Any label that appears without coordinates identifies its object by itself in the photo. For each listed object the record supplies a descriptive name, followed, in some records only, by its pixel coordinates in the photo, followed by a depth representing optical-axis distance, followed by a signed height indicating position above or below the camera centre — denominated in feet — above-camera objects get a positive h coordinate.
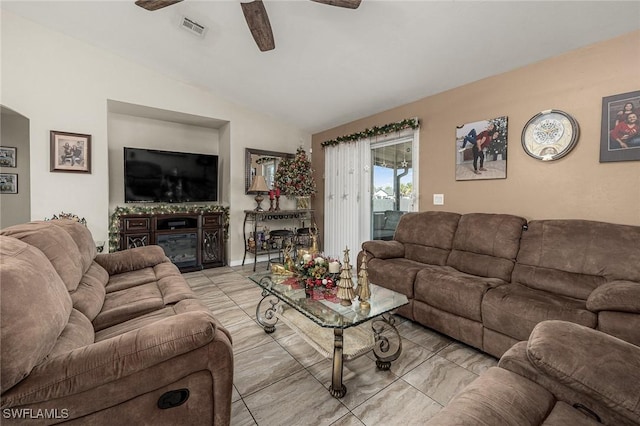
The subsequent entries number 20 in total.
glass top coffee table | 5.70 -3.05
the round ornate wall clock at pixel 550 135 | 8.25 +2.29
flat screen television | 13.89 +1.65
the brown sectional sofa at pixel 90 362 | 3.03 -1.91
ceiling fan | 6.87 +5.17
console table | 15.85 -0.76
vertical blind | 15.07 +0.63
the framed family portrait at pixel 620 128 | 7.24 +2.17
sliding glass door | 12.87 +1.20
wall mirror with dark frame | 16.20 +2.65
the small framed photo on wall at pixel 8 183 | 13.05 +1.11
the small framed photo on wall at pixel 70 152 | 11.46 +2.31
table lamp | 15.60 +1.17
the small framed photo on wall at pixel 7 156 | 13.02 +2.37
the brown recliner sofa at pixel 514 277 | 5.91 -1.90
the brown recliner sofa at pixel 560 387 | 3.00 -2.18
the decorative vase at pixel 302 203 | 18.15 +0.32
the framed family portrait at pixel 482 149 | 9.71 +2.17
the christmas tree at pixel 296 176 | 16.31 +1.88
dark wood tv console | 13.41 -1.44
